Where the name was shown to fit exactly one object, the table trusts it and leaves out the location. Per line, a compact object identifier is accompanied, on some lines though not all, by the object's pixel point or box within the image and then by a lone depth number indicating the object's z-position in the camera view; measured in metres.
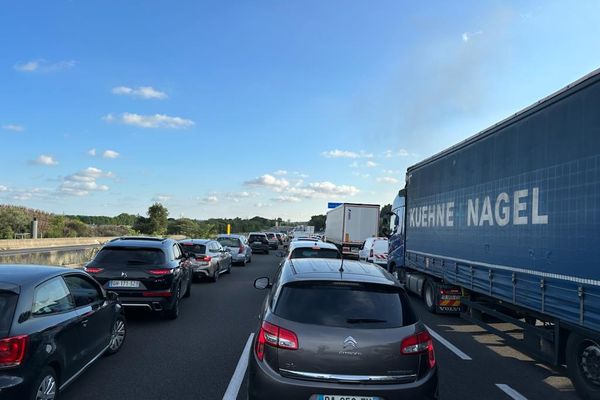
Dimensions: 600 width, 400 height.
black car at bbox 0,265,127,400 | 3.86
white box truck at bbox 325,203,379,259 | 27.69
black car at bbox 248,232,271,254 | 34.62
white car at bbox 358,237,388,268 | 18.97
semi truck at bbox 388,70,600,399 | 4.98
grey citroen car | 3.66
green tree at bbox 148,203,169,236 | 58.19
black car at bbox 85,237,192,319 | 8.44
